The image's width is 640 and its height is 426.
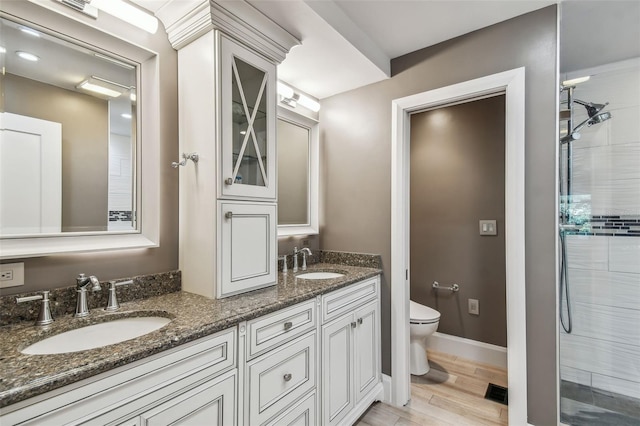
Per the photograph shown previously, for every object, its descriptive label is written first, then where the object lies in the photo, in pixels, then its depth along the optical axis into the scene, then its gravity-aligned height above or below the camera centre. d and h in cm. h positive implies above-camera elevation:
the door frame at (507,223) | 160 -5
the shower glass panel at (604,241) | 182 -17
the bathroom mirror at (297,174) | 221 +32
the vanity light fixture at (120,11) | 118 +87
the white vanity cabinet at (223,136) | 134 +38
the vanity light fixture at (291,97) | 204 +85
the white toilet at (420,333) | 229 -92
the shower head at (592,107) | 185 +67
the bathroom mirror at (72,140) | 108 +31
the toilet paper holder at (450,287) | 269 -67
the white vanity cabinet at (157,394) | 69 -49
